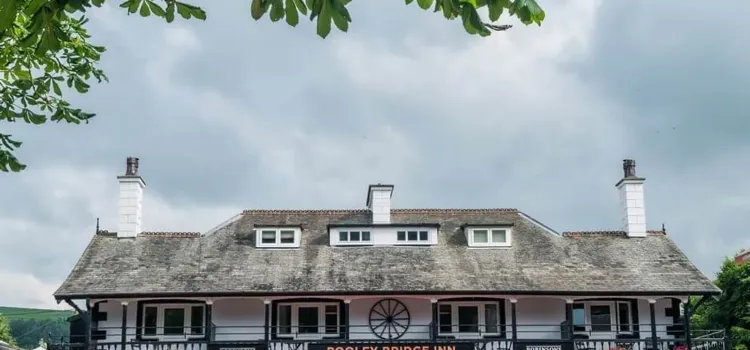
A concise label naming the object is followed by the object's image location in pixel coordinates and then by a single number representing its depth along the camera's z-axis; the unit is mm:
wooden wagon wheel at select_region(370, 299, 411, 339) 25891
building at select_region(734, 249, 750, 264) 41938
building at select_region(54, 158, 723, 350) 24891
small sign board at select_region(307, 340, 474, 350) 24672
